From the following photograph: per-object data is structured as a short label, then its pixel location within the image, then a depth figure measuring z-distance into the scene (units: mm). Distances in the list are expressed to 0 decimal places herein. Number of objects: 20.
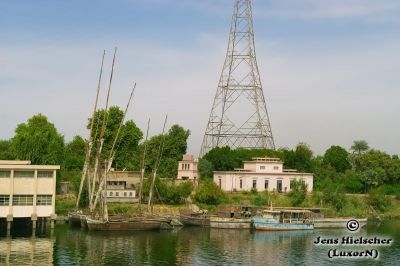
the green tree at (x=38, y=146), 82875
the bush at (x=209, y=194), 83875
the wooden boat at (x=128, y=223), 66625
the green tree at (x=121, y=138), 102525
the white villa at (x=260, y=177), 92188
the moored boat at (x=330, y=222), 77688
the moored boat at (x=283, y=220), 73188
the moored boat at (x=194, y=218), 73975
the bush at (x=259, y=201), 85125
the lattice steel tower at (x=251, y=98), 97312
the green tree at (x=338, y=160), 117719
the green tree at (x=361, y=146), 135625
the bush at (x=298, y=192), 86875
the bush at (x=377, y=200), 91875
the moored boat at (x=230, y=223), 73438
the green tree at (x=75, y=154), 98062
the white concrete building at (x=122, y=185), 81750
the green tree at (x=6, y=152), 88375
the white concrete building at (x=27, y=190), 61625
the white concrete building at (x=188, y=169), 95375
